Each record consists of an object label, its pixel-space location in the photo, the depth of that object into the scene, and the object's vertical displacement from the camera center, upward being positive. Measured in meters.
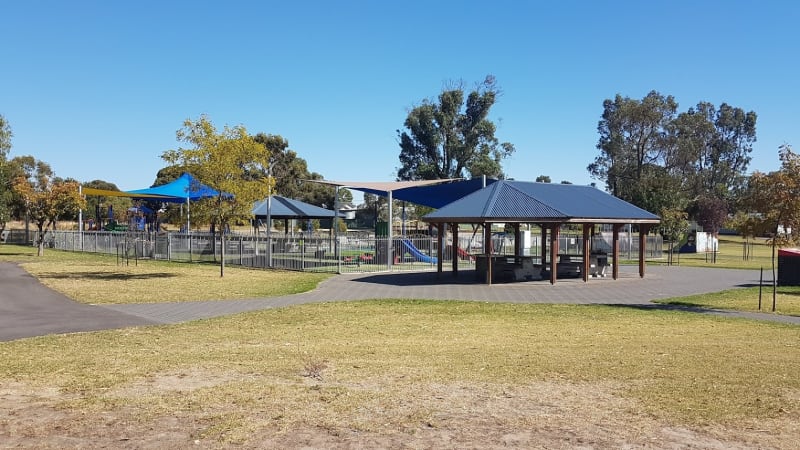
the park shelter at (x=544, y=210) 23.48 +0.68
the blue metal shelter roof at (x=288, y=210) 40.31 +1.06
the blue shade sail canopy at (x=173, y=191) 36.97 +1.94
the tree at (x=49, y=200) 40.19 +1.52
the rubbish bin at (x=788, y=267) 24.84 -1.39
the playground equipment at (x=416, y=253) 31.39 -1.19
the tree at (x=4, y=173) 38.09 +2.99
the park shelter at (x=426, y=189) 33.28 +1.95
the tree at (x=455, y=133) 66.31 +9.32
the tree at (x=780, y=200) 16.06 +0.73
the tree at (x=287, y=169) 79.75 +6.82
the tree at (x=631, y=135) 75.19 +10.72
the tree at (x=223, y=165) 25.05 +2.25
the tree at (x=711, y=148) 78.69 +10.79
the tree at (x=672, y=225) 40.34 +0.24
